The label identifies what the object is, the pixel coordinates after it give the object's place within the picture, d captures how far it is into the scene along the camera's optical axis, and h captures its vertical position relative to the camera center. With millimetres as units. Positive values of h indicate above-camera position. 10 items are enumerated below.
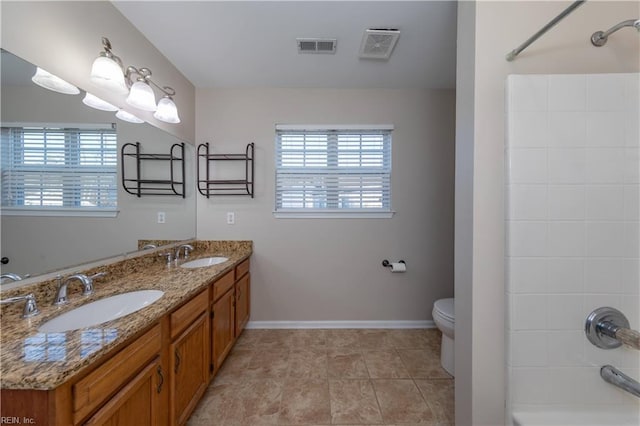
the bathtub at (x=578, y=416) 1009 -879
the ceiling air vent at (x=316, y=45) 1693 +1218
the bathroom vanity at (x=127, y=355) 638 -506
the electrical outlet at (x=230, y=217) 2391 -58
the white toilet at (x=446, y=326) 1687 -819
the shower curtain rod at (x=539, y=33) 826 +702
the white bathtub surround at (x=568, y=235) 1021 -98
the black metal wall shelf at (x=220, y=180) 2330 +359
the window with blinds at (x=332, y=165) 2404 +469
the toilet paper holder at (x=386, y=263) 2373 -510
